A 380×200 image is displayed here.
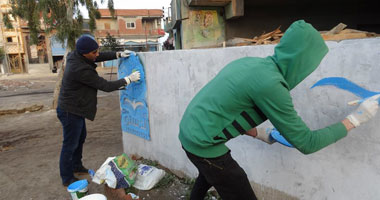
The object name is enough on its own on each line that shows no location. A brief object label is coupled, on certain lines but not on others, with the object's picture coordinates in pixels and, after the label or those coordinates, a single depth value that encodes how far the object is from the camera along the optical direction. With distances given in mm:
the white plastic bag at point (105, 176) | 2621
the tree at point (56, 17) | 9062
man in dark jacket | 2998
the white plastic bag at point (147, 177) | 2977
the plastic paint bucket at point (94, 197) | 2320
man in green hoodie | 1360
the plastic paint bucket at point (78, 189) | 2629
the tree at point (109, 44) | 21109
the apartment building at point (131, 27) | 34031
